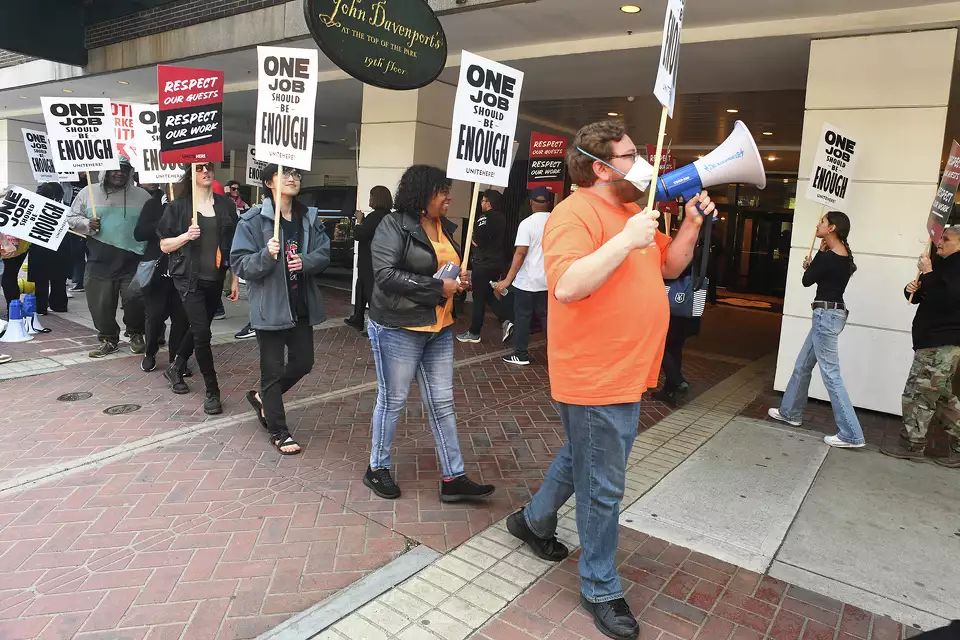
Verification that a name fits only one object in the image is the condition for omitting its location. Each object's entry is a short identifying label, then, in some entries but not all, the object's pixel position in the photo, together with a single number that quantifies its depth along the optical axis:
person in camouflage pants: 4.95
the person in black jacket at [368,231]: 8.01
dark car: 13.80
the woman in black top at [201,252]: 5.37
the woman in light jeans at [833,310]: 5.26
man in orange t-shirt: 2.60
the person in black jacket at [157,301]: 6.21
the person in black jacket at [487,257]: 8.65
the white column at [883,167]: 5.98
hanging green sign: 4.73
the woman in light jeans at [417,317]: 3.71
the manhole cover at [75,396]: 5.62
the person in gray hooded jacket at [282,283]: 4.40
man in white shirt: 7.41
